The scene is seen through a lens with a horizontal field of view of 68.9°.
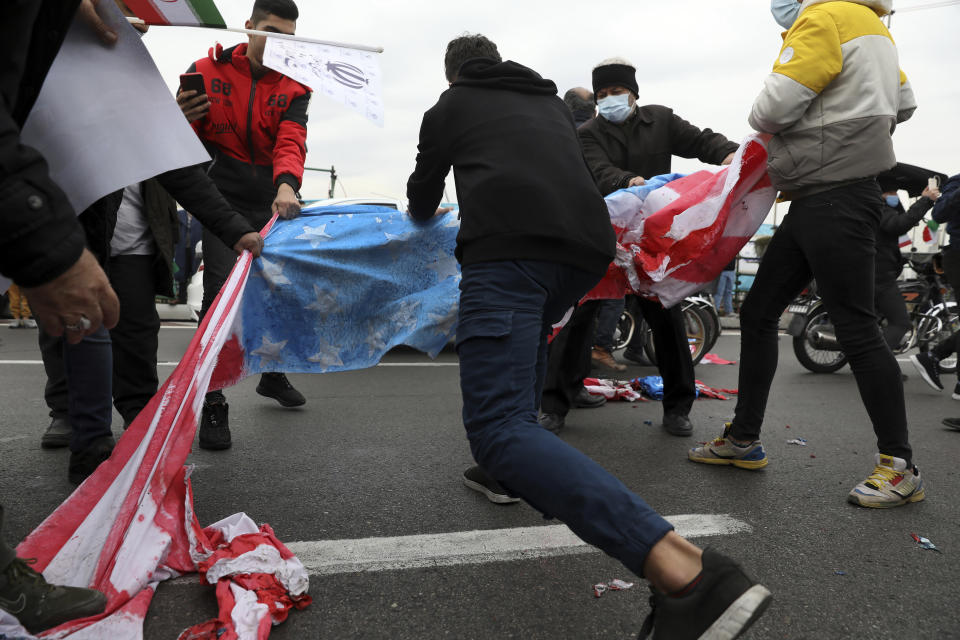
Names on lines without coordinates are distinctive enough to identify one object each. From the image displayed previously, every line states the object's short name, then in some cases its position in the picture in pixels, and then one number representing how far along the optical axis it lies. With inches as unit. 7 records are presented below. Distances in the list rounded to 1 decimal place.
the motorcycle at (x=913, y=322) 265.1
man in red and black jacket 134.0
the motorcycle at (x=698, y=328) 261.0
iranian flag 91.4
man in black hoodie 59.2
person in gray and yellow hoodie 105.0
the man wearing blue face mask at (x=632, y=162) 154.1
